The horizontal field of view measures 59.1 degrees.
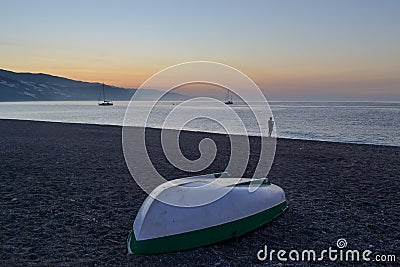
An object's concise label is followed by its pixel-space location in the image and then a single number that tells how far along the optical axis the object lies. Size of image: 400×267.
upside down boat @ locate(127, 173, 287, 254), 4.62
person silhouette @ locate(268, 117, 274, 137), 21.72
